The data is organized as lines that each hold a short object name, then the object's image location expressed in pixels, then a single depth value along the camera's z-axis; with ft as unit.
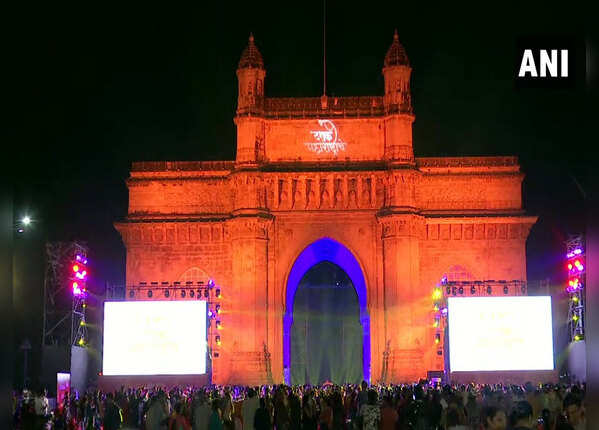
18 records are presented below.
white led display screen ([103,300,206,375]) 166.61
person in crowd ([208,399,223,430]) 61.52
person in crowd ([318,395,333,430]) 76.79
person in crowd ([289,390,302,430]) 81.13
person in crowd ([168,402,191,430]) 59.26
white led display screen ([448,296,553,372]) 164.25
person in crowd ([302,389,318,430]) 75.46
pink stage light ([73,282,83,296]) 162.81
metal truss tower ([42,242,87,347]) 161.89
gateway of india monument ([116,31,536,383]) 183.73
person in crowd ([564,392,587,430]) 57.64
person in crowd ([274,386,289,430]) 77.53
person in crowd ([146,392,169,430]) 62.08
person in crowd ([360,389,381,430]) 59.31
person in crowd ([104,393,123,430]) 68.23
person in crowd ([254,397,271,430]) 68.03
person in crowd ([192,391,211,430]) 63.05
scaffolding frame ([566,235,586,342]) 161.38
